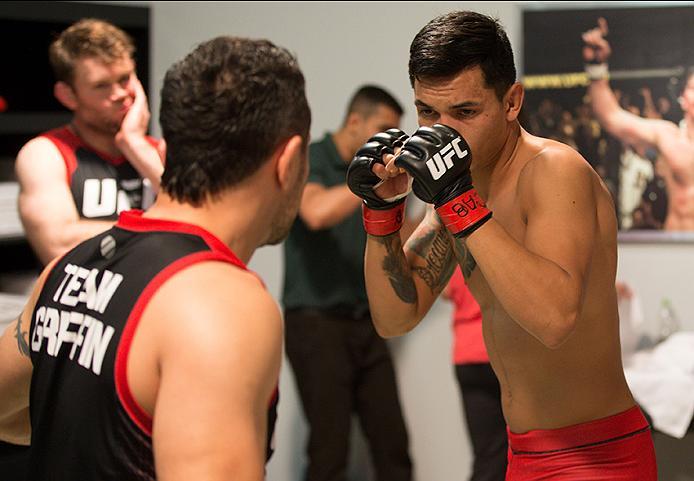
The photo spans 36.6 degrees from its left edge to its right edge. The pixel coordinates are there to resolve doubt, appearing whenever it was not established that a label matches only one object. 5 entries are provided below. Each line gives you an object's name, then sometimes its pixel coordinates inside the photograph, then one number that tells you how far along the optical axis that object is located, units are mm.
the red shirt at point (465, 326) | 3393
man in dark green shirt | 3812
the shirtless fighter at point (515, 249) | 1770
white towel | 3291
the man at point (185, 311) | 1221
